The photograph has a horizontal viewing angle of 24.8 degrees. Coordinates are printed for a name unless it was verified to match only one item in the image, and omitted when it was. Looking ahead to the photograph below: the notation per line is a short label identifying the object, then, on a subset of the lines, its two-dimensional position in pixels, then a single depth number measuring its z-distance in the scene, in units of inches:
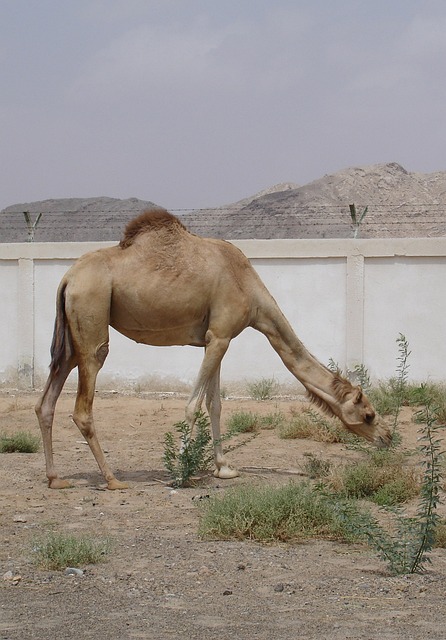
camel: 365.7
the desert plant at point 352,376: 604.4
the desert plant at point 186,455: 364.2
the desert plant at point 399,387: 486.9
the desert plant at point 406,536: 243.0
